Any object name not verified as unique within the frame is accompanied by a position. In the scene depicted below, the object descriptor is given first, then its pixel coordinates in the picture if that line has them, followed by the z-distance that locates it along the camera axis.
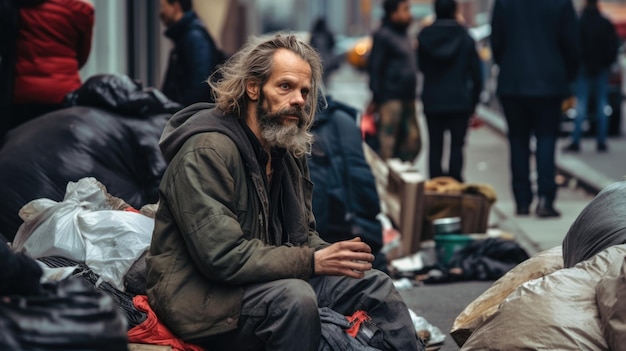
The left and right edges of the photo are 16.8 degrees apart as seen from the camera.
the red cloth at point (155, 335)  7.22
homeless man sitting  7.01
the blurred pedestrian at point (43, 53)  12.26
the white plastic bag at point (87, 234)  8.54
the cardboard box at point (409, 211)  14.04
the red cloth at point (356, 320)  7.52
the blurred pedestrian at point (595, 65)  24.39
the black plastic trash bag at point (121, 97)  11.10
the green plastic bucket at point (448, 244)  13.64
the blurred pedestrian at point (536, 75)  16.32
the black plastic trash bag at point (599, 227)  8.43
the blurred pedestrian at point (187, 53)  14.07
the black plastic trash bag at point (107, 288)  7.53
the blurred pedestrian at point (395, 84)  19.00
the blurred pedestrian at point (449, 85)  17.74
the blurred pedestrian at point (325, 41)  43.28
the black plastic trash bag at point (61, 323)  5.39
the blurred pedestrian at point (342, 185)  11.82
